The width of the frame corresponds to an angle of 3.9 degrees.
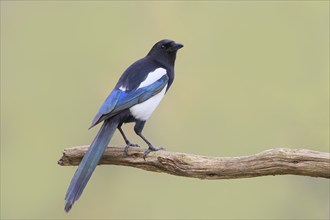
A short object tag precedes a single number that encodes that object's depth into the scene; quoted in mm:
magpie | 9738
